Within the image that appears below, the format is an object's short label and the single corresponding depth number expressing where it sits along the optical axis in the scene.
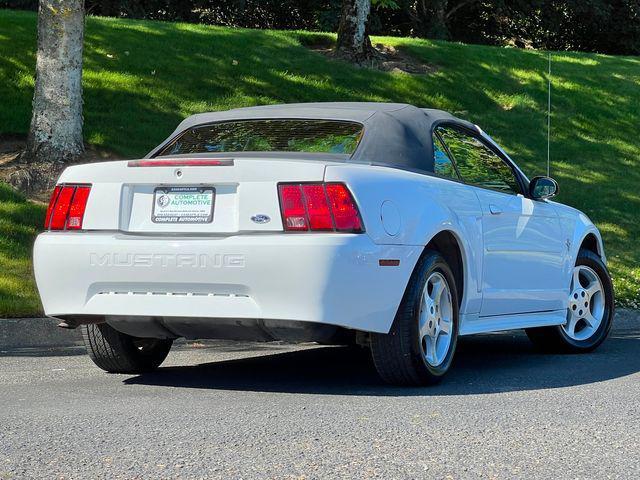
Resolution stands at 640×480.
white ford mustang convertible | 8.84
